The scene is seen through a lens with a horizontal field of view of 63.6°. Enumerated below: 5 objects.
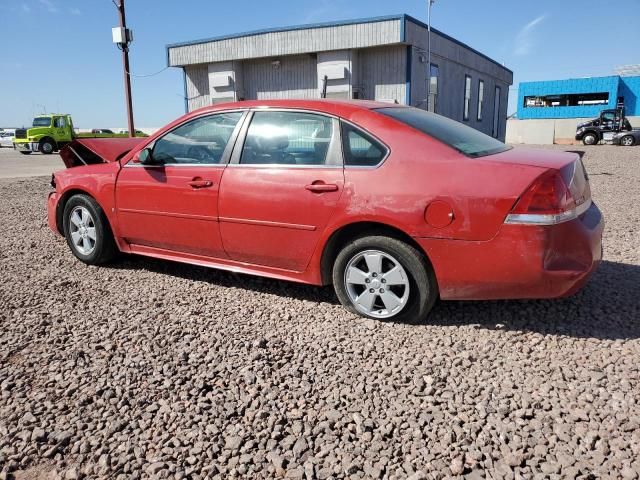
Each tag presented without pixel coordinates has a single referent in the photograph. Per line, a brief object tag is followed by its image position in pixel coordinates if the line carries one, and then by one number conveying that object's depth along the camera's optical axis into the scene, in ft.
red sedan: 9.91
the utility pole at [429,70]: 63.95
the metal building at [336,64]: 68.44
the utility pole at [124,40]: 46.50
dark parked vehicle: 106.11
